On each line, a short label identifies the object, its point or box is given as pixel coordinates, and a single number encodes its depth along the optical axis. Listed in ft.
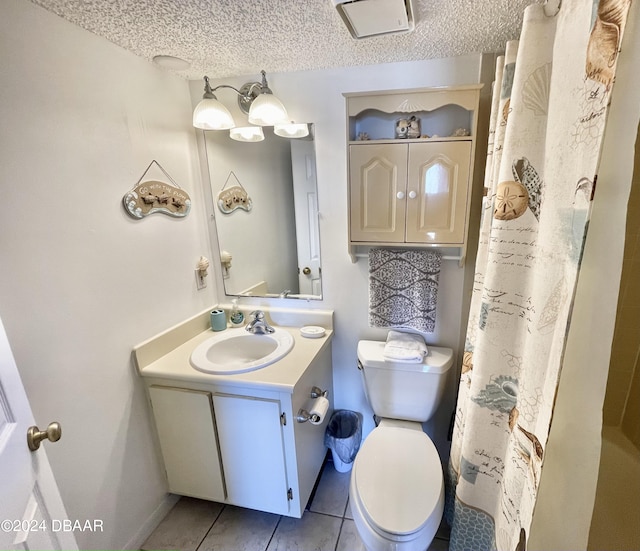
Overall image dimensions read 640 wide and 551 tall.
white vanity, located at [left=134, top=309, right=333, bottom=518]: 4.01
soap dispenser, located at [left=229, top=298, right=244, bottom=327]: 5.68
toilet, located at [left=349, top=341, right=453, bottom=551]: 3.35
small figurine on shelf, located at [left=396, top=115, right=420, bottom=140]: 4.37
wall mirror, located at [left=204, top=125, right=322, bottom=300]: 5.09
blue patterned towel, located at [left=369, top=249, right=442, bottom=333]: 4.75
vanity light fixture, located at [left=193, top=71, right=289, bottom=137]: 4.27
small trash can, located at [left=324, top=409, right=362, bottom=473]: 5.47
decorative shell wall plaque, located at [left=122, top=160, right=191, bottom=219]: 4.08
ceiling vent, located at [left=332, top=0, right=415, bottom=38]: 2.99
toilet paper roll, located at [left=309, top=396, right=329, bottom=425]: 4.29
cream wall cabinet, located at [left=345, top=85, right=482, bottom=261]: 4.13
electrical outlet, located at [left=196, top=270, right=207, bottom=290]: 5.41
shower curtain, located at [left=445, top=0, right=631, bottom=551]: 1.88
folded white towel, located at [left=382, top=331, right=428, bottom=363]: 4.60
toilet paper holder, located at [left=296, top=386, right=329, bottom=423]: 4.12
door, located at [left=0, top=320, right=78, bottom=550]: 2.08
